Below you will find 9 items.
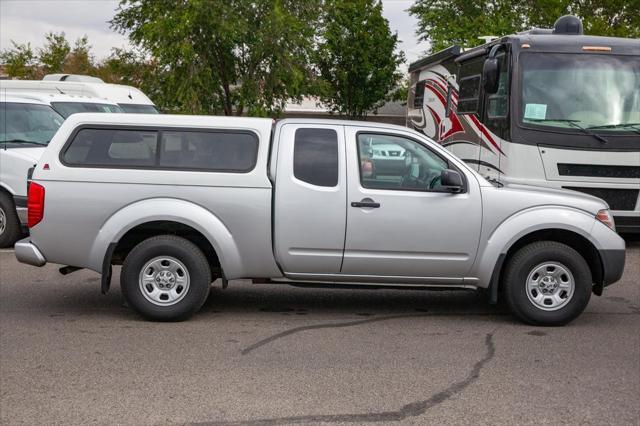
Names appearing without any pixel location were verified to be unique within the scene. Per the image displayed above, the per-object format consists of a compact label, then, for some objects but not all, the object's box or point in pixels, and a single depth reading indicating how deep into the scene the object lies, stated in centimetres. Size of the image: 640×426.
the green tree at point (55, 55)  5319
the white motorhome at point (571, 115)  1153
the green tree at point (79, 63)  5431
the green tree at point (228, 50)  3148
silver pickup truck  739
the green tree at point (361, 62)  4694
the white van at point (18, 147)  1163
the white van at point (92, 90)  1898
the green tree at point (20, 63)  5125
